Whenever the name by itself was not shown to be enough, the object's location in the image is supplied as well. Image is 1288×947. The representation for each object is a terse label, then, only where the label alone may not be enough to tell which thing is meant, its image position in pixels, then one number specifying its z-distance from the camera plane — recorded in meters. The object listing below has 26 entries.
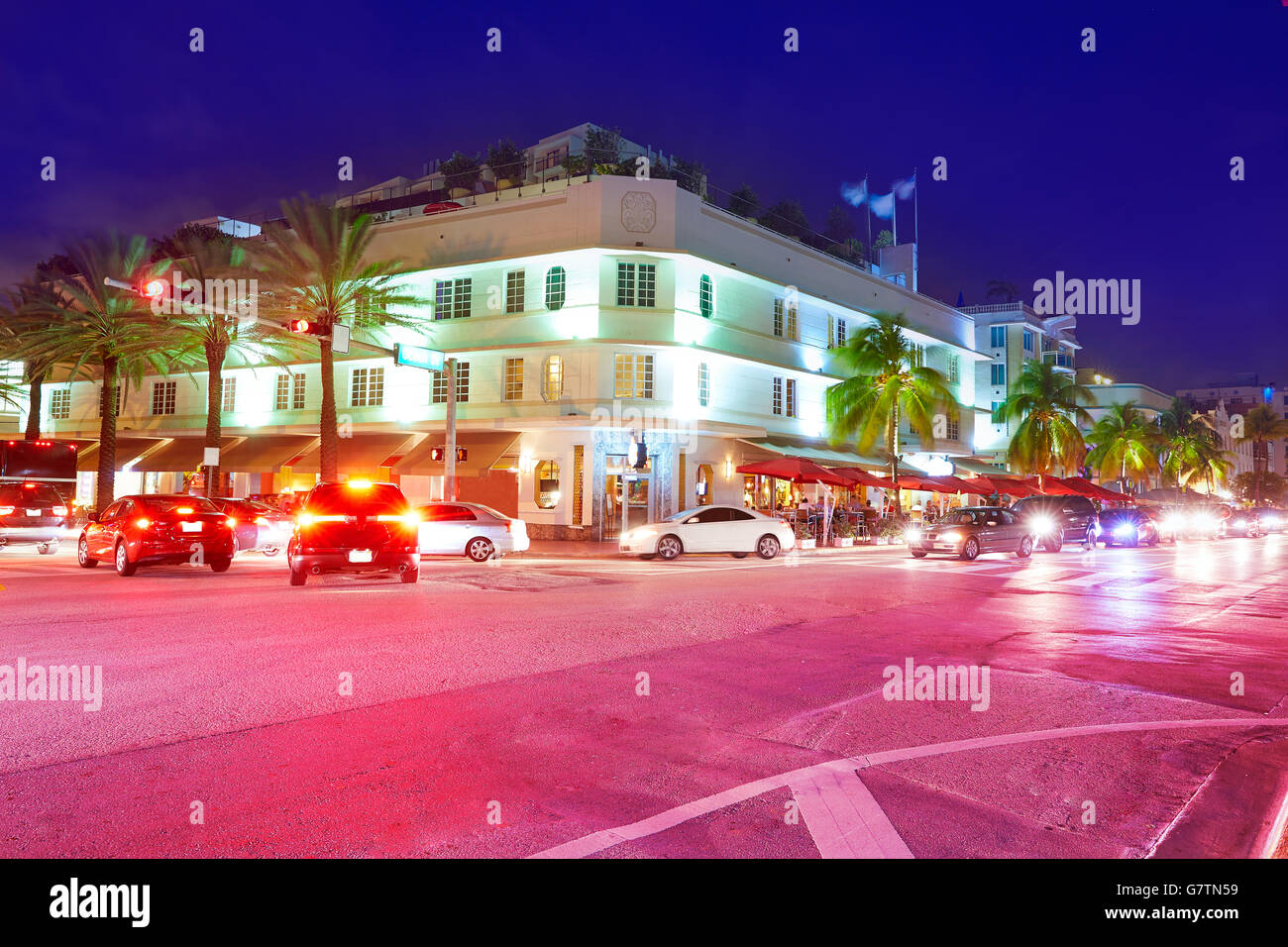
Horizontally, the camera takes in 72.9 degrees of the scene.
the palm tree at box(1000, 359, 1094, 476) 50.19
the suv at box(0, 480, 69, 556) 20.03
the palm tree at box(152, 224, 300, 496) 31.80
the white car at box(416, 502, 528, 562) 21.55
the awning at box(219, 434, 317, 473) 36.12
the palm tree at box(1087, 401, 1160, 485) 67.19
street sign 24.55
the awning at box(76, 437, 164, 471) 41.97
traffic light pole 26.05
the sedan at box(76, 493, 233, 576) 15.99
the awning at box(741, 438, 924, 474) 35.47
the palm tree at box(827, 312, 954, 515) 36.03
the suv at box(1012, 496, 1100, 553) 31.99
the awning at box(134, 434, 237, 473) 39.31
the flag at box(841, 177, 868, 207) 53.59
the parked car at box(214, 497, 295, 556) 22.84
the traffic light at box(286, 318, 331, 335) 21.20
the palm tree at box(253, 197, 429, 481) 30.17
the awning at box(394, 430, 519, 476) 30.94
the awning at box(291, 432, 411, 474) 33.28
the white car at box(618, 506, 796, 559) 23.17
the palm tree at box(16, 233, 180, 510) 32.25
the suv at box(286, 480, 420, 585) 14.17
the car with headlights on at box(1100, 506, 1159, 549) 36.09
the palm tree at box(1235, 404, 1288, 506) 99.56
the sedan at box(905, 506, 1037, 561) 24.70
